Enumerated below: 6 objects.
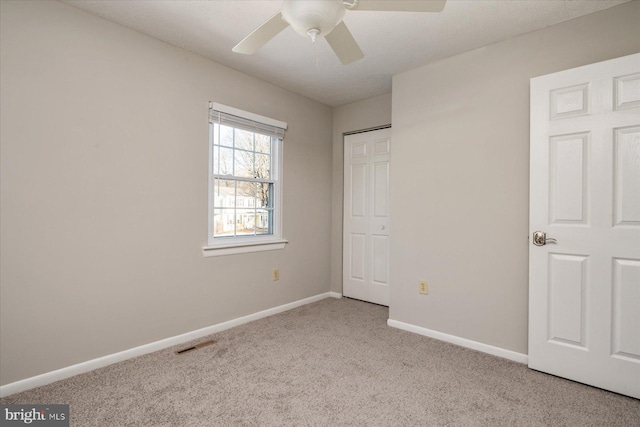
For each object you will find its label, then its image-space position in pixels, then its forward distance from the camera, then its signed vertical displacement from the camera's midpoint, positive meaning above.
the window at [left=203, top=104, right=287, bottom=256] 2.96 +0.30
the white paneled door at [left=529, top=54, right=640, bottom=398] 1.93 -0.07
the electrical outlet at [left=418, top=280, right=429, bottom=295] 2.91 -0.69
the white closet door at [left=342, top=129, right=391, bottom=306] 3.80 -0.05
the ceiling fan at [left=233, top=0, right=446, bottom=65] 1.21 +0.84
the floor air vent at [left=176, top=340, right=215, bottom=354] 2.52 -1.11
